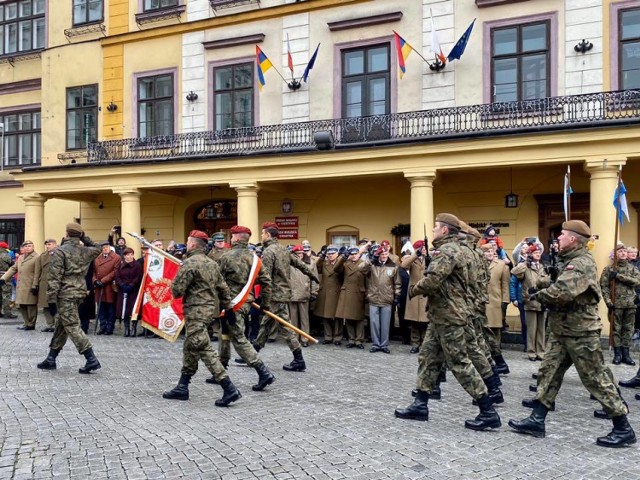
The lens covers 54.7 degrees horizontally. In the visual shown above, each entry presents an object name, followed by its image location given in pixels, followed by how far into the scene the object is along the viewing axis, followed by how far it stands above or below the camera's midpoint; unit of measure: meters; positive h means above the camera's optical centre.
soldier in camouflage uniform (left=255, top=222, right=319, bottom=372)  8.74 -0.60
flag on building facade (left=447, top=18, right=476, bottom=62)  14.45 +4.51
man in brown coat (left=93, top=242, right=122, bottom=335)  12.63 -1.06
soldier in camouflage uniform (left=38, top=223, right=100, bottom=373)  8.21 -0.75
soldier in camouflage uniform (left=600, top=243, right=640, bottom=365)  9.54 -1.02
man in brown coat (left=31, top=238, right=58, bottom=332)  12.91 -0.99
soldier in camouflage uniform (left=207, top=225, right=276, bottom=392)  7.29 -0.70
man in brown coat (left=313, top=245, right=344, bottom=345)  11.55 -1.11
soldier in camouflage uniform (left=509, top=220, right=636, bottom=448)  5.47 -0.94
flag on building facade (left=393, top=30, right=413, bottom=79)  15.14 +4.62
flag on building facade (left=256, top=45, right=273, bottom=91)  16.73 +4.71
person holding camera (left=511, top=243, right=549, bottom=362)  9.95 -1.12
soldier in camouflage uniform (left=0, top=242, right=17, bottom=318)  14.79 -1.23
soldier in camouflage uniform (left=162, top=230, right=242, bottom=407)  6.62 -0.79
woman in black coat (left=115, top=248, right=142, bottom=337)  12.48 -1.01
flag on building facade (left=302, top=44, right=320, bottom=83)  16.19 +4.51
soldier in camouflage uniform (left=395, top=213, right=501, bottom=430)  5.82 -0.89
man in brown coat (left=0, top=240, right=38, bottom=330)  12.95 -1.04
